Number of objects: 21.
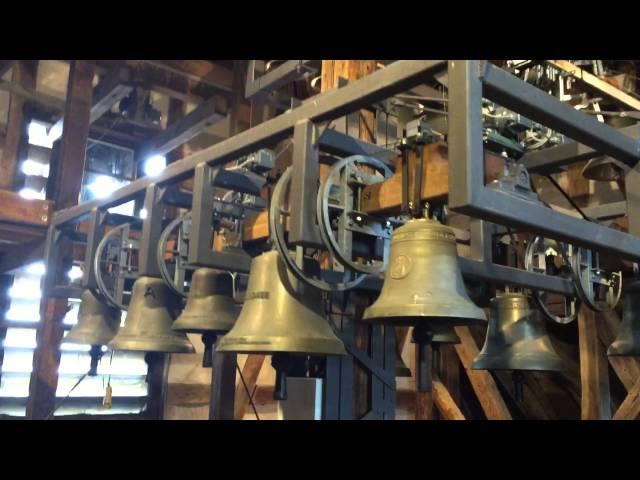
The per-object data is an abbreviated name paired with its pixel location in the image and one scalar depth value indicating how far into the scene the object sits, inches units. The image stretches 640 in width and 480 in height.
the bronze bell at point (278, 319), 72.4
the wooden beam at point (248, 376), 180.7
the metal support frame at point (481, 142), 52.7
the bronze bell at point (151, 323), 102.2
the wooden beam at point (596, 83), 101.6
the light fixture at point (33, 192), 223.6
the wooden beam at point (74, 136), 136.7
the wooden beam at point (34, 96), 206.2
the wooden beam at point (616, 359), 160.6
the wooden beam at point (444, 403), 192.5
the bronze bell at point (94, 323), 121.1
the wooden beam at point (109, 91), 202.7
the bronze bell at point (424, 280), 65.1
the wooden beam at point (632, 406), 150.3
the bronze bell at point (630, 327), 101.0
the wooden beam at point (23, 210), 129.3
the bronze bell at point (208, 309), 96.6
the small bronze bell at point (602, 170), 99.2
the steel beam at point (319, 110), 59.4
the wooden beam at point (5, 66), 199.3
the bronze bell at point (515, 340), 101.4
